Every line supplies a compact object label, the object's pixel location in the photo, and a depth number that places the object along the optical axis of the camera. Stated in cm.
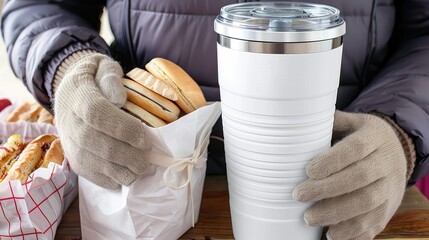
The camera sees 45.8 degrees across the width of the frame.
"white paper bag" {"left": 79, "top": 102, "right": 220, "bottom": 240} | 63
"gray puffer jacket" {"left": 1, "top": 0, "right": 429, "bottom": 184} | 75
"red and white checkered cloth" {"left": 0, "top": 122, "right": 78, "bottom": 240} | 65
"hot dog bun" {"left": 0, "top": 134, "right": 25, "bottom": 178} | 73
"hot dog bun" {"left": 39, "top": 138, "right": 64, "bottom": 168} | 74
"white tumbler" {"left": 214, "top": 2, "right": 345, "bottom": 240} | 52
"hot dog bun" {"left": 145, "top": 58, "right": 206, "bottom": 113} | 64
